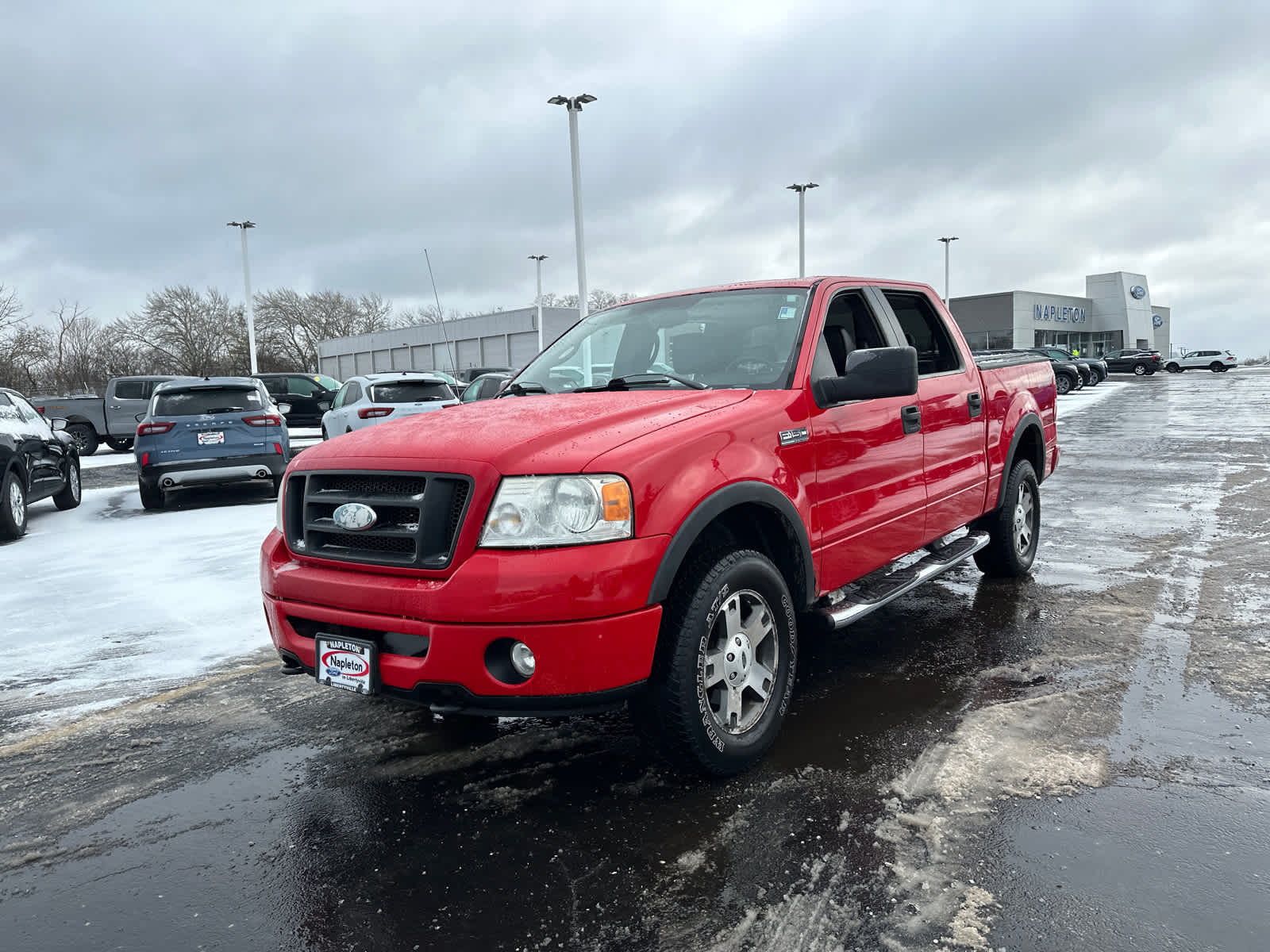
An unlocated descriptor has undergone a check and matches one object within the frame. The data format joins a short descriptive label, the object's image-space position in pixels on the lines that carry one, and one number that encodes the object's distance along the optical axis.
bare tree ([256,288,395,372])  70.31
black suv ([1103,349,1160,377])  55.59
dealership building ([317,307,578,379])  54.09
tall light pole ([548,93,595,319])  23.36
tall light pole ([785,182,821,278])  38.22
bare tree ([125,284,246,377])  58.97
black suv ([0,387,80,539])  9.01
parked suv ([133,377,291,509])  10.54
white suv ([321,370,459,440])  13.70
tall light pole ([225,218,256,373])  39.31
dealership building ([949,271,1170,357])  69.06
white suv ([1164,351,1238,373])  58.94
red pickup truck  2.86
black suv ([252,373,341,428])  25.25
